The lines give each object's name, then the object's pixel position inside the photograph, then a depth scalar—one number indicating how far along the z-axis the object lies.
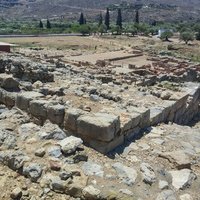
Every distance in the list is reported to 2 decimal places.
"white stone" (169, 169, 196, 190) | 4.38
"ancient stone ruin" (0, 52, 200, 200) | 4.13
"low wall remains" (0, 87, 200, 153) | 4.73
